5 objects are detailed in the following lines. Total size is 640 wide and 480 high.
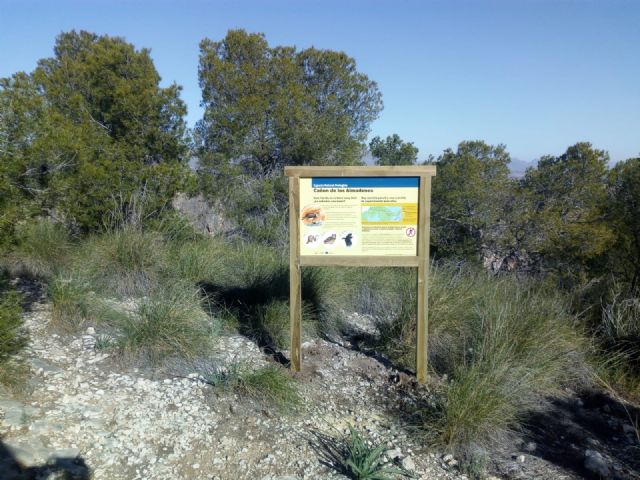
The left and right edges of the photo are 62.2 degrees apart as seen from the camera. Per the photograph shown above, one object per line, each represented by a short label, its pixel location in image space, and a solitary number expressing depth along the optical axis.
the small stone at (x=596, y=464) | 3.61
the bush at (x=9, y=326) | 4.03
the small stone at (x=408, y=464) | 3.55
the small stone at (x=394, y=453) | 3.70
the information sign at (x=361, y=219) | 4.62
